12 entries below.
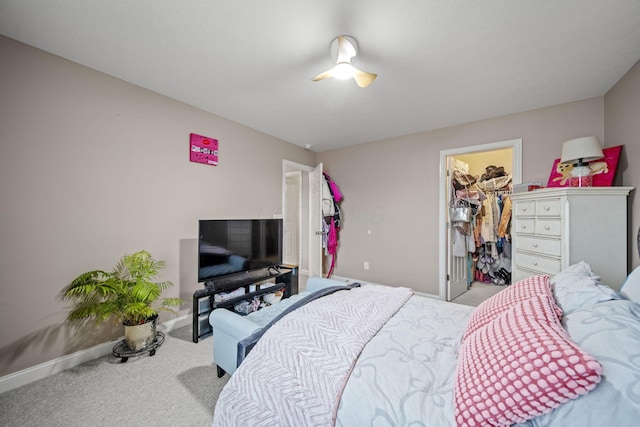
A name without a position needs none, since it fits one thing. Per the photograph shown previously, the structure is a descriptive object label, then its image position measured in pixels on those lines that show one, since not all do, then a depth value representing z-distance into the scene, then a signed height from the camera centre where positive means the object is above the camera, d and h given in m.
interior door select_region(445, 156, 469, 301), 3.24 -0.71
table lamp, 2.00 +0.50
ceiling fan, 1.63 +1.07
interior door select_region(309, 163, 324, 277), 3.83 -0.17
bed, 0.65 -0.56
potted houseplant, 1.87 -0.68
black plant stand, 1.96 -1.14
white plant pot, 1.99 -1.02
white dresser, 1.86 -0.11
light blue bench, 1.43 -0.72
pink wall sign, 2.68 +0.74
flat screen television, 2.45 -0.36
